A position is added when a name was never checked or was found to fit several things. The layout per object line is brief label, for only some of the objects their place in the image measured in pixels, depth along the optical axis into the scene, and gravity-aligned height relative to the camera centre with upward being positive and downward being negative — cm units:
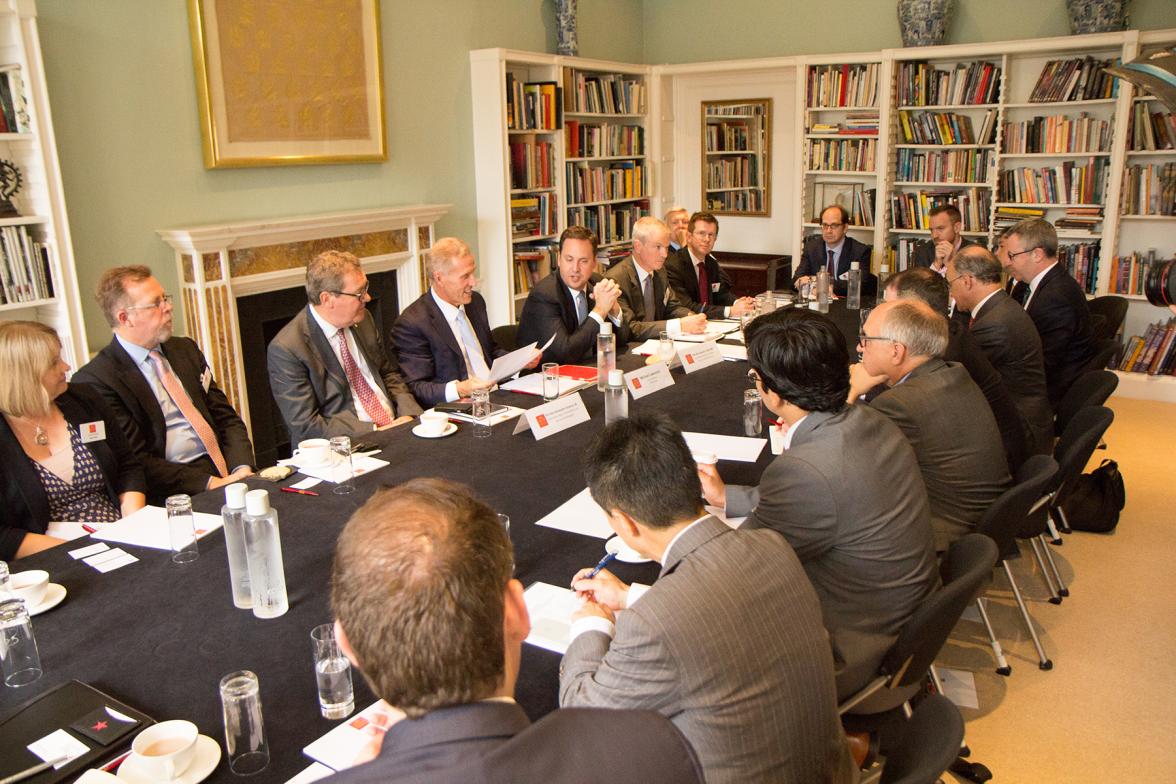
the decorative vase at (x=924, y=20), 706 +113
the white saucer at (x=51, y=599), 201 -87
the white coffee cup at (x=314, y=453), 283 -79
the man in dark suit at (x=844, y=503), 217 -76
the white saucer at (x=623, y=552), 222 -88
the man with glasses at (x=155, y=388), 329 -70
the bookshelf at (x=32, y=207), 383 -3
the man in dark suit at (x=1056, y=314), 492 -77
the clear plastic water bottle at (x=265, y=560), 198 -77
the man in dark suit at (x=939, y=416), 289 -75
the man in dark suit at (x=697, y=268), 620 -59
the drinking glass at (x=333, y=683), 164 -86
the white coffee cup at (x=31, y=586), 201 -83
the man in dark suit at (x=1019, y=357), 418 -84
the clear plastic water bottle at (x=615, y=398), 323 -76
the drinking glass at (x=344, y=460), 273 -82
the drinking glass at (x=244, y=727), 151 -86
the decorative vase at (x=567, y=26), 732 +121
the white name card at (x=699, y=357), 425 -81
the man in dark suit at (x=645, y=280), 521 -59
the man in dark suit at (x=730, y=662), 146 -77
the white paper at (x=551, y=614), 188 -91
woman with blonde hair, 269 -77
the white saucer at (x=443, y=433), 325 -85
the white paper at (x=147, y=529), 238 -86
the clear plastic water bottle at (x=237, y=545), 201 -75
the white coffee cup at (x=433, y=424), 324 -81
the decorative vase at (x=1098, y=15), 652 +104
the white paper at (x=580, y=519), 242 -89
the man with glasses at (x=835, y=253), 705 -60
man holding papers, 412 -63
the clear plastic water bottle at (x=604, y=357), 390 -73
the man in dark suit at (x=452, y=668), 105 -56
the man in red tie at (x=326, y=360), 364 -67
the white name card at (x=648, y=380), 376 -81
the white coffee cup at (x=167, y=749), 144 -87
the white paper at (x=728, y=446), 304 -89
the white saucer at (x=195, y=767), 144 -89
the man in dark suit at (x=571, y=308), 445 -62
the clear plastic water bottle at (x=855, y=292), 593 -76
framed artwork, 486 +61
